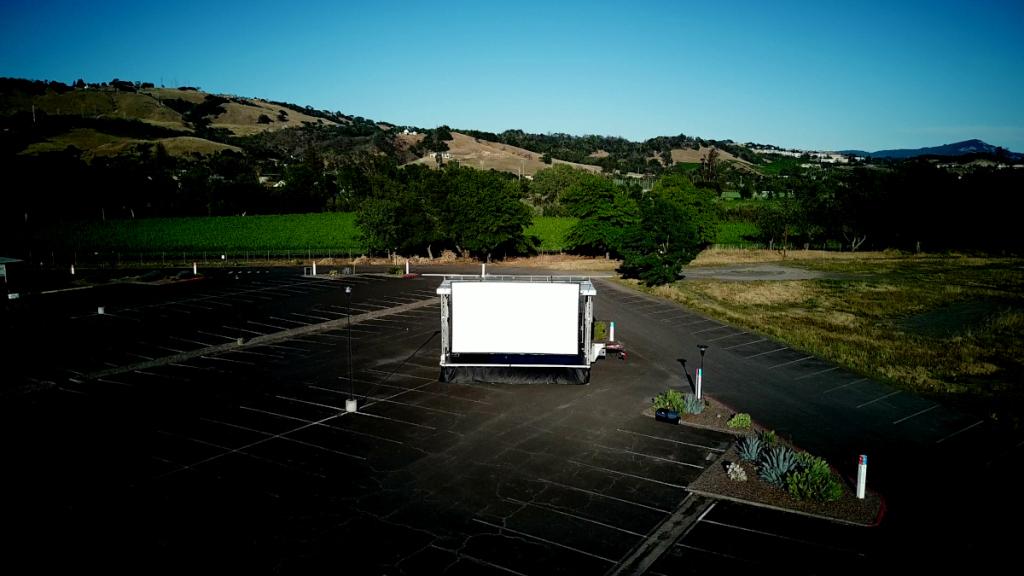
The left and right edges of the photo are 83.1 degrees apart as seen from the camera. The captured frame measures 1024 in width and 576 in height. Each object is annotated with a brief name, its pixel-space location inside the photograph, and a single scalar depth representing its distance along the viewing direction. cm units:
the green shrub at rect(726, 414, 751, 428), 1839
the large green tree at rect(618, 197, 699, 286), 4688
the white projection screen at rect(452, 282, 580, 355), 2364
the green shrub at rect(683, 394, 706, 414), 1953
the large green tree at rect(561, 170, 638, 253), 6209
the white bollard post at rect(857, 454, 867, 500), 1386
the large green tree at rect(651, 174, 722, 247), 6838
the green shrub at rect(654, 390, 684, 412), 1955
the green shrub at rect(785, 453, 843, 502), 1392
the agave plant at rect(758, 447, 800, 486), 1476
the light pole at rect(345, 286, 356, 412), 1984
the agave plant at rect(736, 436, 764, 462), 1593
